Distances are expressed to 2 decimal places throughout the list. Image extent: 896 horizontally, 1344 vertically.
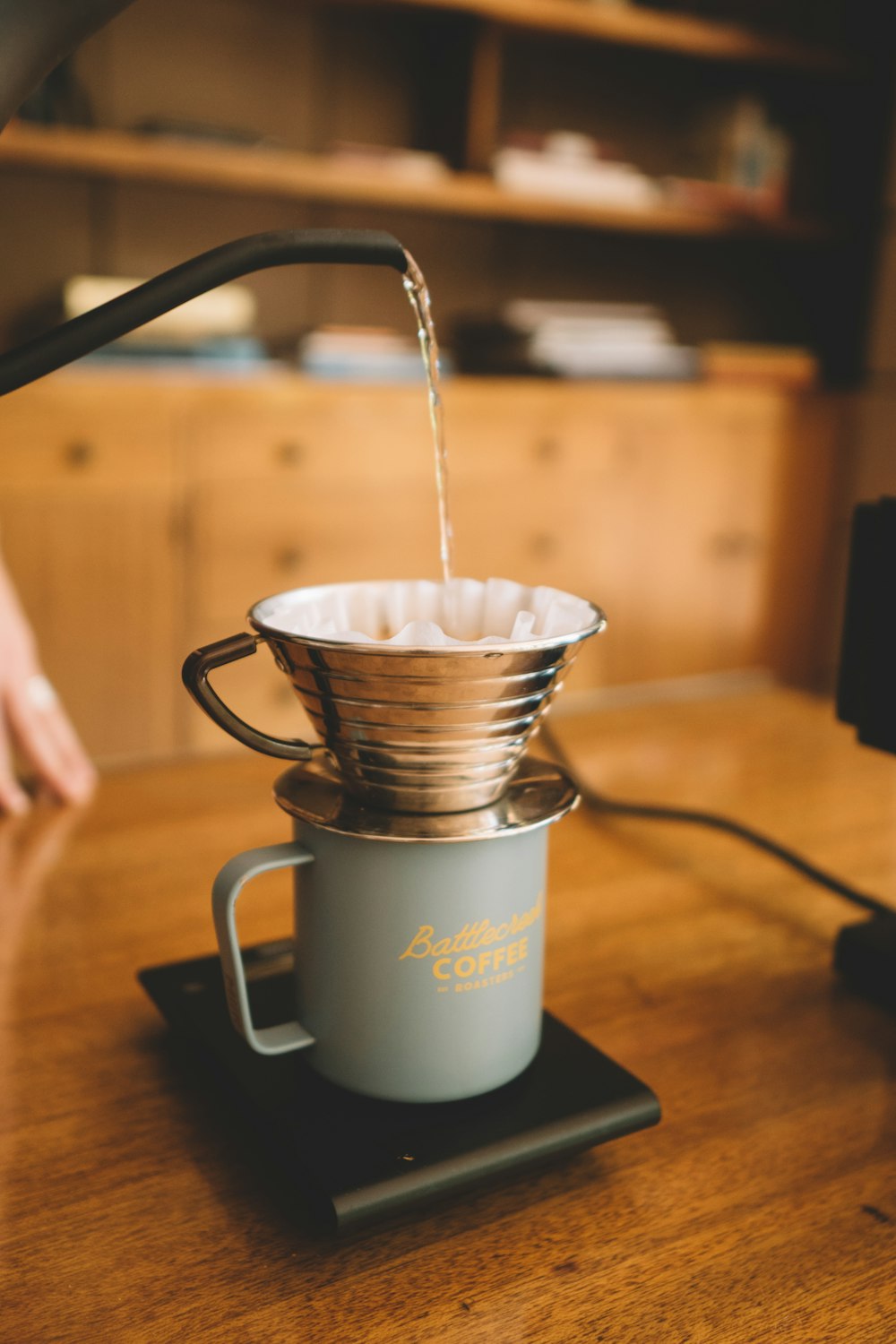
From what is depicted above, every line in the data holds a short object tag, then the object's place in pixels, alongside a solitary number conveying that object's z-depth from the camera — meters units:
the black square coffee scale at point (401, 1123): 0.41
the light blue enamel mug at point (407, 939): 0.44
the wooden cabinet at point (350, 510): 1.95
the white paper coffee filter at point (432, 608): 0.49
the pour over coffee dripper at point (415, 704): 0.41
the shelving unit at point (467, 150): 2.23
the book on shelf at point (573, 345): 2.37
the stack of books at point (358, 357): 2.15
